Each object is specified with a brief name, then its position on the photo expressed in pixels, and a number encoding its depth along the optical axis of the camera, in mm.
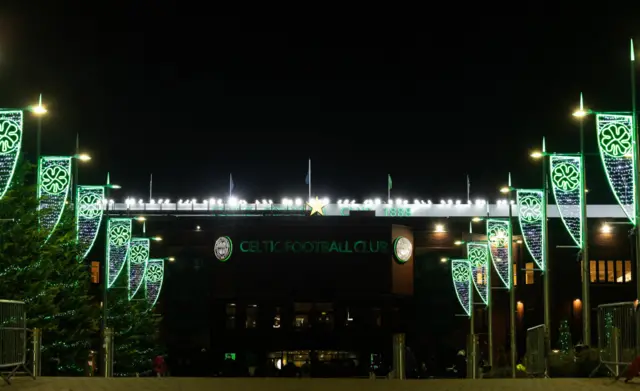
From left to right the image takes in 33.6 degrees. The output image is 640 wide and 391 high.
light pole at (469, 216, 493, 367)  53984
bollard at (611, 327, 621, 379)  21844
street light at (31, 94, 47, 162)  31047
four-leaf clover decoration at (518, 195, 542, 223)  42094
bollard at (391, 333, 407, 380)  33719
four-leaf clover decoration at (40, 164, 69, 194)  34281
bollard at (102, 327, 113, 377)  41844
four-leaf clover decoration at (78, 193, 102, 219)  39250
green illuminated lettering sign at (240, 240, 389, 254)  90688
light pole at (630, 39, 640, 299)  26672
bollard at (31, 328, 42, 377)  24125
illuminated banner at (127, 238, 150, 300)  55281
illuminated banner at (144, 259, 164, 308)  66375
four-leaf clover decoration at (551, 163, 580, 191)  35906
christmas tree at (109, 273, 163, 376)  59969
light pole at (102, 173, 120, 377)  44062
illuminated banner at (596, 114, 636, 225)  29078
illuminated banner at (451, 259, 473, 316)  64188
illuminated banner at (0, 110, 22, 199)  28312
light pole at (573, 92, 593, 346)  35200
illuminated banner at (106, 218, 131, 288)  45781
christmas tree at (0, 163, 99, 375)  37312
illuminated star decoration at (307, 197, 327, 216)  100569
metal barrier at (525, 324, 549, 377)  30516
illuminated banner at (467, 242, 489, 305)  56750
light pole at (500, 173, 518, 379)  46653
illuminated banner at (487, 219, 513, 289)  48719
